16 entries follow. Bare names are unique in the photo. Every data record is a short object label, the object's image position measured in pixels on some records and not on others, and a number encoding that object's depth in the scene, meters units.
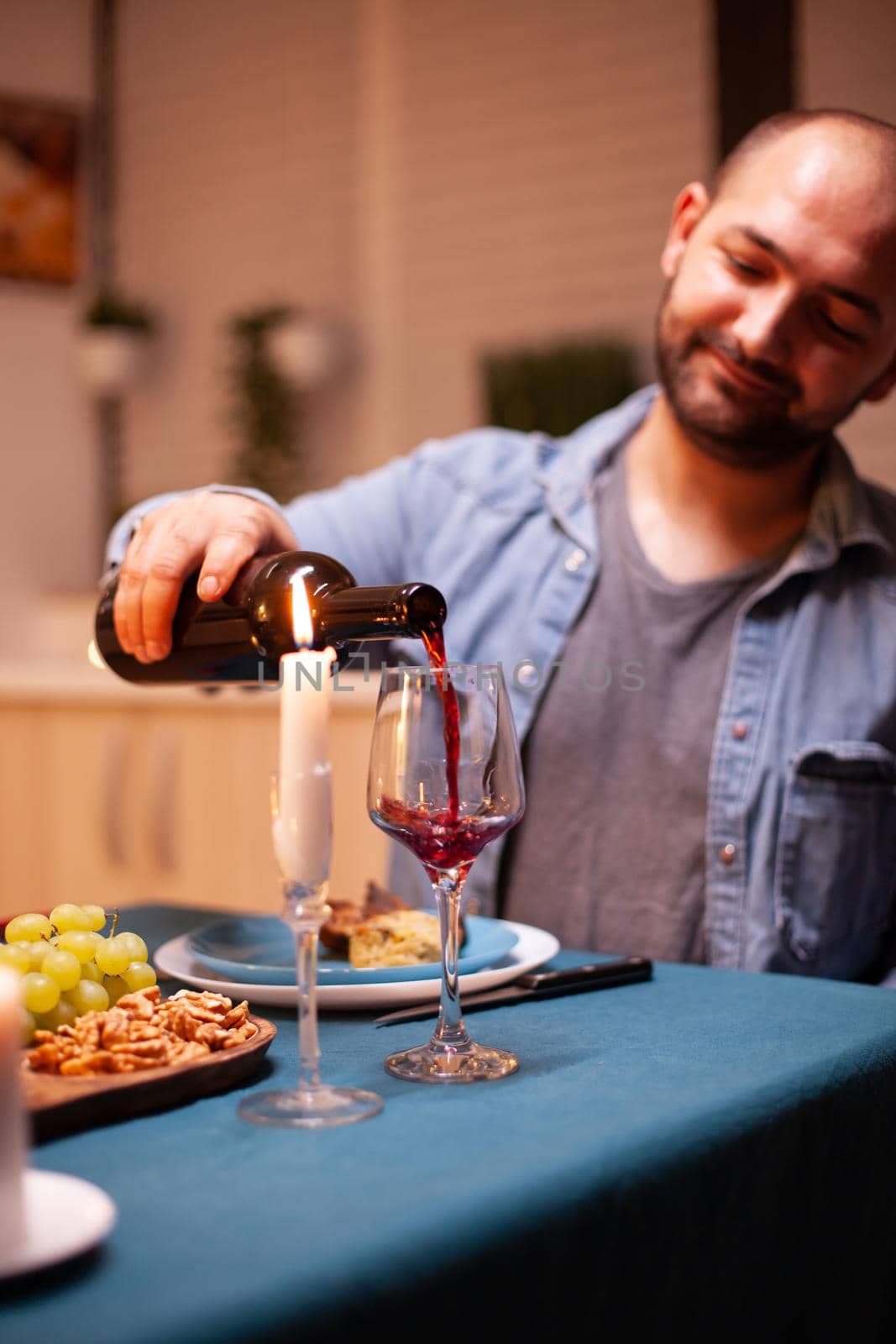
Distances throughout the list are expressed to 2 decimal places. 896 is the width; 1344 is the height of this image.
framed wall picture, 4.36
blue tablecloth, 0.50
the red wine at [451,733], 0.80
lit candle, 0.66
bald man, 1.51
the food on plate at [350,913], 1.06
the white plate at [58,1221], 0.50
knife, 0.93
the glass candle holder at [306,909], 0.66
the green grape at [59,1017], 0.76
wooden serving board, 0.66
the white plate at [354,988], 0.93
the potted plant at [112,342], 4.39
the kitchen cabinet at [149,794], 2.68
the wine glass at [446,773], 0.80
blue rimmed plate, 0.95
